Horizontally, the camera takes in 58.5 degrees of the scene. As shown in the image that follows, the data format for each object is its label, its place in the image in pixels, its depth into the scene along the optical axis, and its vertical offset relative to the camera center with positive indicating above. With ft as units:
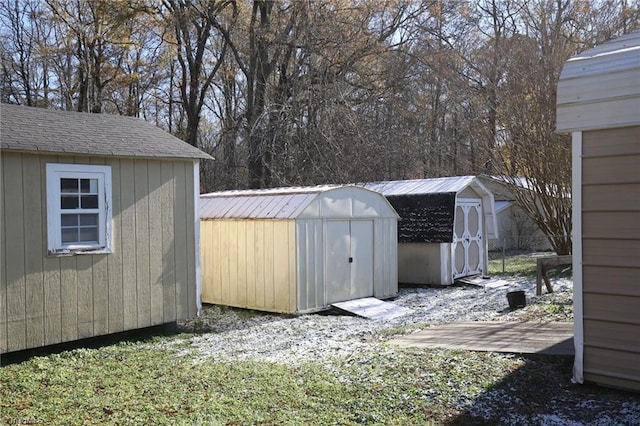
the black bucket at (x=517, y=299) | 30.53 -5.53
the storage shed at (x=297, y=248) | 33.14 -3.09
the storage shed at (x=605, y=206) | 15.34 -0.31
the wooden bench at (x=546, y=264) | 33.60 -4.08
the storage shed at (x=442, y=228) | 44.29 -2.50
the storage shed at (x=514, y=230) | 77.05 -4.77
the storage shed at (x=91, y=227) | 23.09 -1.19
